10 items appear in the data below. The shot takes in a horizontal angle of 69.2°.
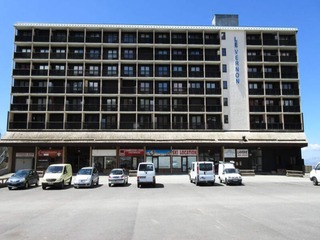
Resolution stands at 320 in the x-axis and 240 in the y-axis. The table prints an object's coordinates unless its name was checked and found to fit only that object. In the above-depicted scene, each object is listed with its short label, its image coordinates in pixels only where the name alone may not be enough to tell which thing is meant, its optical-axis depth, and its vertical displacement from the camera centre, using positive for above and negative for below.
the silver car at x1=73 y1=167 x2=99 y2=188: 21.07 -2.37
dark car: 20.39 -2.51
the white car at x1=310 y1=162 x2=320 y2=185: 21.66 -2.04
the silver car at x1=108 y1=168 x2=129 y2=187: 22.15 -2.46
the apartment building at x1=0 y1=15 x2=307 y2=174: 36.26 +9.49
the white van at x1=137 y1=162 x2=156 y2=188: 20.81 -1.95
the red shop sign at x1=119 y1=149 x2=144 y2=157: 35.96 +0.02
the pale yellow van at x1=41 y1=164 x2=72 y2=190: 20.49 -2.21
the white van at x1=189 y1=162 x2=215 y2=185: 21.98 -1.93
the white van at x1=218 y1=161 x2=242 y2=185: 22.18 -2.16
